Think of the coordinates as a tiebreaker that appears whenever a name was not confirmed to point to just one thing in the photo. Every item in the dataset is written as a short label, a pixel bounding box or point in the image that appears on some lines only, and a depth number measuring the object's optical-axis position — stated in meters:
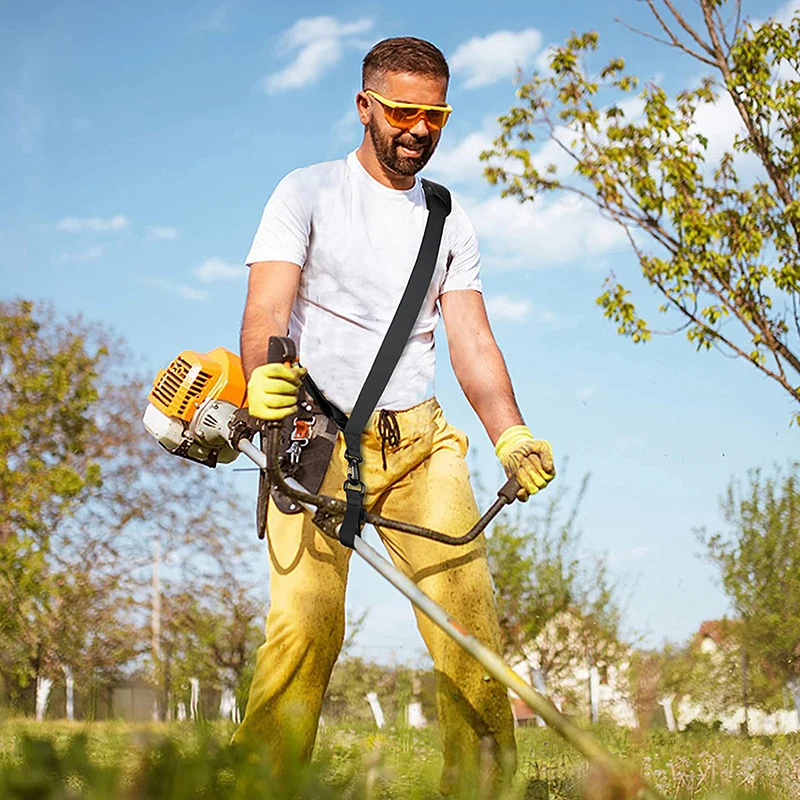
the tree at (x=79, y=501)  20.70
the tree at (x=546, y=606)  17.02
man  3.57
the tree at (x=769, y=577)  18.06
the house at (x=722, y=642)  18.88
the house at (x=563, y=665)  17.32
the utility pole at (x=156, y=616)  21.38
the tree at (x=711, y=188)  10.20
